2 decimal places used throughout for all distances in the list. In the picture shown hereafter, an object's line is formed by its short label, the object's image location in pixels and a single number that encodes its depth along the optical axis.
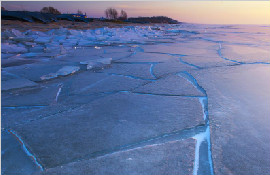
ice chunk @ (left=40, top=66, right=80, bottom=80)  2.22
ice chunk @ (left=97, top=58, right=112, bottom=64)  2.92
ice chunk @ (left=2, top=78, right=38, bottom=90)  1.88
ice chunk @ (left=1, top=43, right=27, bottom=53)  4.01
